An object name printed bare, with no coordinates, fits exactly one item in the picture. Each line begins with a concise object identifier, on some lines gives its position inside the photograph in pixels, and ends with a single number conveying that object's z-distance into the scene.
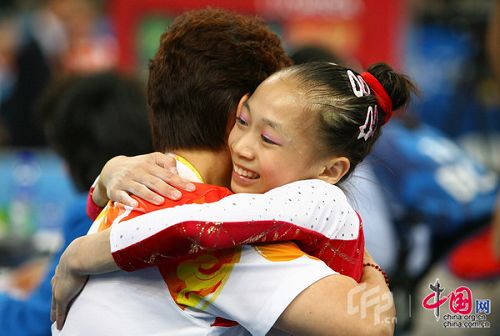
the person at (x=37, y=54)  11.30
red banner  10.66
